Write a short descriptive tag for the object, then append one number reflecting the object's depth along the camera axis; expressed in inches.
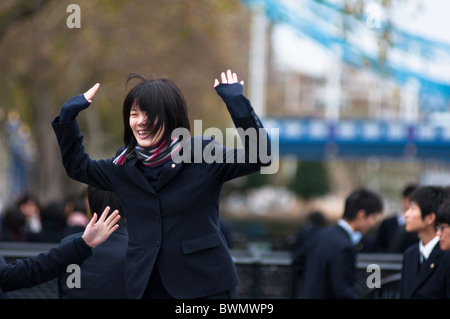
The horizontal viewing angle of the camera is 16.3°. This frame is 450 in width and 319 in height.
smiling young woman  255.2
